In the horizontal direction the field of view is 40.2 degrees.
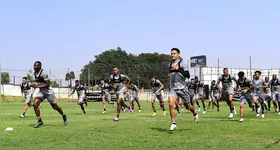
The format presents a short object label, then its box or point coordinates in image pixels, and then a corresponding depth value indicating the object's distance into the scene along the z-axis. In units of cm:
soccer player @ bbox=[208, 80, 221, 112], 2931
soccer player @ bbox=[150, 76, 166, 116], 2305
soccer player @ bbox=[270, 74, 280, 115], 2486
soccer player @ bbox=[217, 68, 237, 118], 1761
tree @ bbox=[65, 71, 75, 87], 6553
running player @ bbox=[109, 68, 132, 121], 1739
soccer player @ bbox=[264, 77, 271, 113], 2468
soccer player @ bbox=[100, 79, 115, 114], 3112
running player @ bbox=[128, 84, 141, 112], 3013
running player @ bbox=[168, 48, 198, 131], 1233
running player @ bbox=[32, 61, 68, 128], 1389
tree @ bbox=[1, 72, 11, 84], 6425
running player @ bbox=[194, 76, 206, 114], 2852
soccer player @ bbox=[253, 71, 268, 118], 1948
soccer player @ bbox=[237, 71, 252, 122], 1730
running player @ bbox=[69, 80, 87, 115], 2491
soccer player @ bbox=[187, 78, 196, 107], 2794
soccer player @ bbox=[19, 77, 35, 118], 2464
